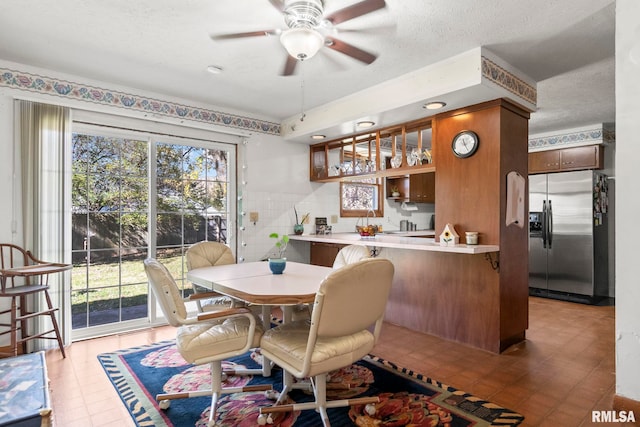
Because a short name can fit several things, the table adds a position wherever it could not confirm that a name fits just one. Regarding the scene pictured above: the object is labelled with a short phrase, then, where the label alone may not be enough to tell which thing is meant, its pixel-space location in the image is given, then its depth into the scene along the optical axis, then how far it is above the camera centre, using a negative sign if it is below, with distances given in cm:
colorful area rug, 203 -119
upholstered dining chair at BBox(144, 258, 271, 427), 199 -71
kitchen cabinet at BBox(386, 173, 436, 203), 621 +47
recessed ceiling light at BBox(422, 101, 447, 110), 315 +98
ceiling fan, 184 +102
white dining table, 196 -47
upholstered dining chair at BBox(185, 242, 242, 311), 285 -42
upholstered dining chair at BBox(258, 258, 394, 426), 170 -62
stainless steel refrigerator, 475 -31
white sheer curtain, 305 +21
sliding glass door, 348 -2
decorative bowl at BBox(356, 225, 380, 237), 442 -23
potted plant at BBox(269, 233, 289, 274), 268 -40
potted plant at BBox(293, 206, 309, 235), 485 -17
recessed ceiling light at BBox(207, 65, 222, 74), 304 +125
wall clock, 318 +64
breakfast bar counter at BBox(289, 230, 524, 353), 305 -75
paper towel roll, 664 +14
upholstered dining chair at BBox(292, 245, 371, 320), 268 -36
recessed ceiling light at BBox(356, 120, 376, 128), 383 +99
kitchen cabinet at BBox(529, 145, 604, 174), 482 +78
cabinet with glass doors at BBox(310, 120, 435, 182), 371 +76
